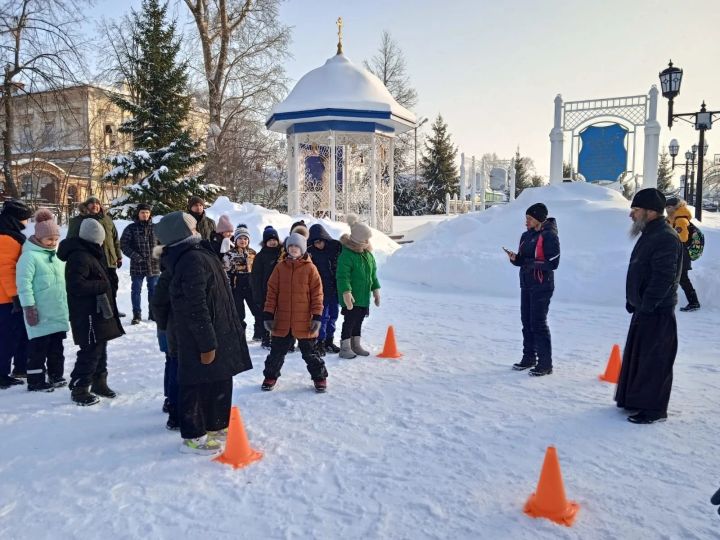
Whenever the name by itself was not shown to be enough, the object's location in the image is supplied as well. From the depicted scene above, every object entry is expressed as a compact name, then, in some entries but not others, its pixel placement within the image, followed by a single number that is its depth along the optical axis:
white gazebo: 16.59
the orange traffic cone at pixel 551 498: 2.93
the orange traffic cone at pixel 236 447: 3.62
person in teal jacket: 4.77
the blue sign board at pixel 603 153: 14.17
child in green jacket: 6.07
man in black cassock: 4.20
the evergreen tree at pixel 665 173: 55.65
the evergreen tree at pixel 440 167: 43.03
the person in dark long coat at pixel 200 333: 3.56
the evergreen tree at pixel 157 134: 15.31
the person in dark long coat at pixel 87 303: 4.59
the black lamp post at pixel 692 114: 12.16
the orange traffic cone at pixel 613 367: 5.26
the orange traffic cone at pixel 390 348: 6.31
